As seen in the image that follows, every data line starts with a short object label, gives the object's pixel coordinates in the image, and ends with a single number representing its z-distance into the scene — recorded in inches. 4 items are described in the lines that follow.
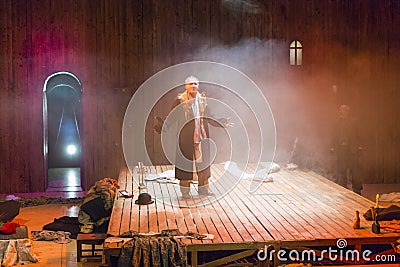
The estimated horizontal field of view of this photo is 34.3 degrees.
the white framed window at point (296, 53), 540.1
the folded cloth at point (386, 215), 302.0
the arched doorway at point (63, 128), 658.8
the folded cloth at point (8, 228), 352.2
